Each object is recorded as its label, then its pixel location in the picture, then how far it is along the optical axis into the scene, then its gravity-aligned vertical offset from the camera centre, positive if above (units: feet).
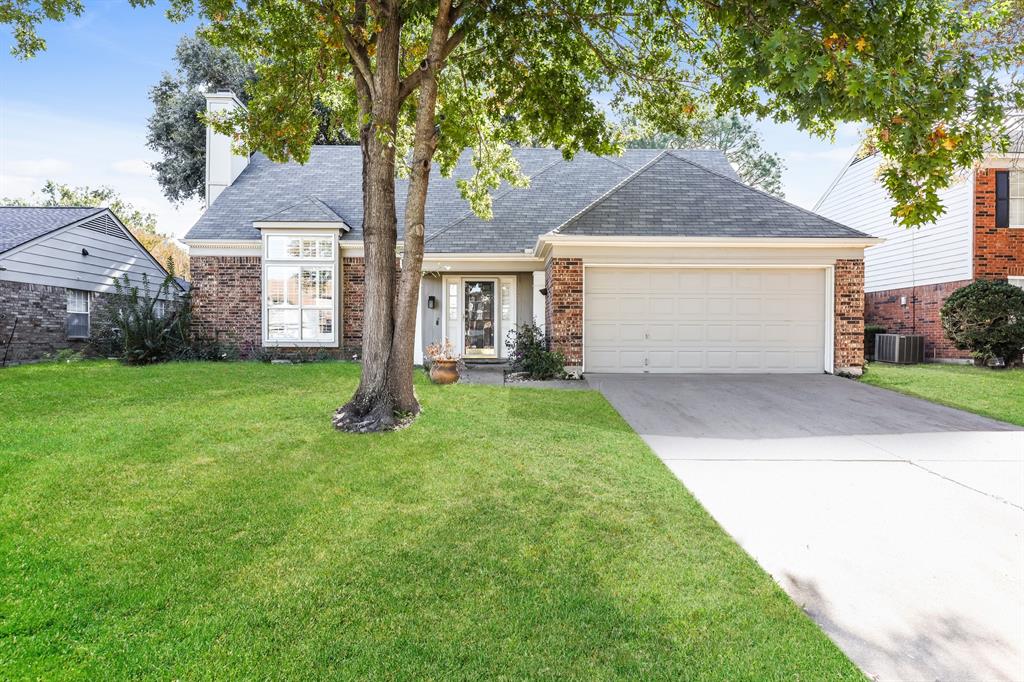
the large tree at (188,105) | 74.08 +30.36
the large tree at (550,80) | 15.78 +11.05
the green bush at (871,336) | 53.11 -0.83
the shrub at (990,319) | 41.45 +0.73
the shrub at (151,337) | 40.73 -1.08
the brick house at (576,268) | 35.81 +4.29
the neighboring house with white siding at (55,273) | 44.01 +4.62
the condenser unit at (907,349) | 48.57 -1.91
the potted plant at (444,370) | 32.58 -2.72
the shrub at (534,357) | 34.78 -2.06
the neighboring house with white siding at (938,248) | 45.73 +7.46
